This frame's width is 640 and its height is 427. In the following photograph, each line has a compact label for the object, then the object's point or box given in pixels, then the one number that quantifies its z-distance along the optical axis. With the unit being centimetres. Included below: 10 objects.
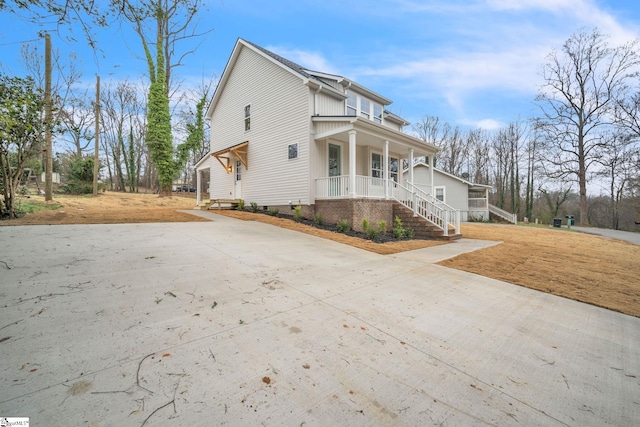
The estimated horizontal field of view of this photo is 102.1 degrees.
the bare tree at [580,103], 2264
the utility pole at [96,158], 1675
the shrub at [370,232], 854
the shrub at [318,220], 1012
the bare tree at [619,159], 2212
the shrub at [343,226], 918
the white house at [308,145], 1016
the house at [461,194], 2402
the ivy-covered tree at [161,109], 1767
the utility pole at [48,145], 1147
